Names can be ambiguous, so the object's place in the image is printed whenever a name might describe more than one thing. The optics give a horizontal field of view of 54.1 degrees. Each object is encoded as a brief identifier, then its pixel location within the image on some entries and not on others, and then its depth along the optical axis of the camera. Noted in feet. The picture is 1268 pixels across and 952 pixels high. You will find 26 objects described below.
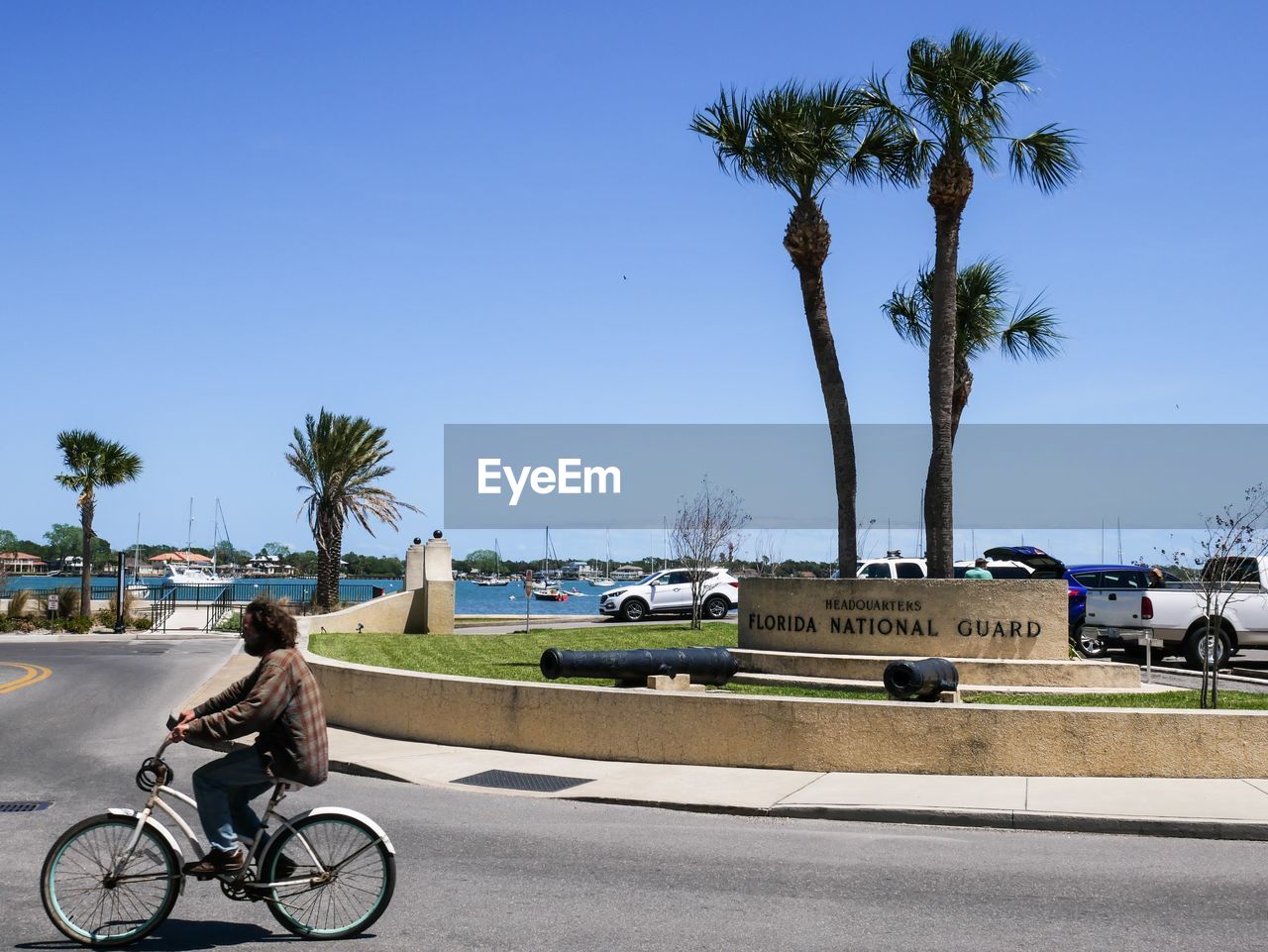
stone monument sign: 52.19
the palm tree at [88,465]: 158.71
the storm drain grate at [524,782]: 38.17
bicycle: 20.85
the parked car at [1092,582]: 79.48
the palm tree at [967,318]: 88.94
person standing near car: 75.46
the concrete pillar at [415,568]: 107.45
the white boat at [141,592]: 185.25
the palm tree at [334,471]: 167.94
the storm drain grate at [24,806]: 33.91
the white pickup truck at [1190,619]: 69.31
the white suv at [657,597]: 118.52
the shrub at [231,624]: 129.70
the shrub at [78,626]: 128.88
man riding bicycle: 20.77
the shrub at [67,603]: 135.64
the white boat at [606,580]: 511.15
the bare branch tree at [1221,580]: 47.78
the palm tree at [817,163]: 64.03
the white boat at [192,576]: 319.47
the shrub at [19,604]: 133.08
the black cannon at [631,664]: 48.78
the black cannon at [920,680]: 44.24
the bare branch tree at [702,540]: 114.32
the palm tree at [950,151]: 59.62
